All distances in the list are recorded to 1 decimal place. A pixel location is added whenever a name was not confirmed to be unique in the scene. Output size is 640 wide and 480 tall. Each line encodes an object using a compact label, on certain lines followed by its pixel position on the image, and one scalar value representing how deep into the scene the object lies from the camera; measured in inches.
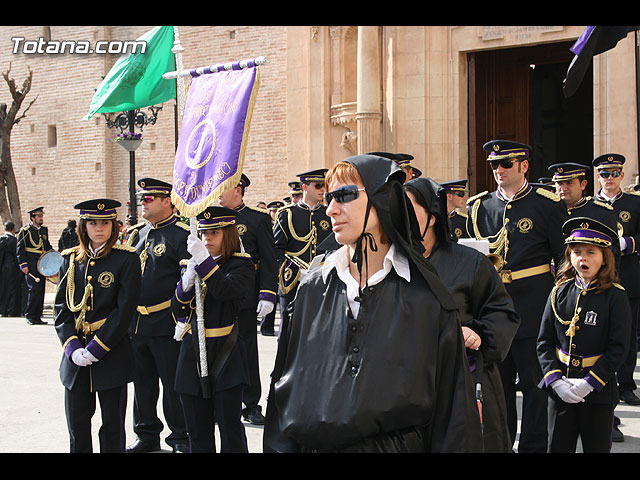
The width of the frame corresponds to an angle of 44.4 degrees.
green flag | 344.2
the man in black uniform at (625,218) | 343.3
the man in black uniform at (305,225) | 385.1
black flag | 153.5
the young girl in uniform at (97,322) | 211.0
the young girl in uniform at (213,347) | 212.5
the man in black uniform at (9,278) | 728.3
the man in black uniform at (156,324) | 257.8
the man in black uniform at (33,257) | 656.4
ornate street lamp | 602.5
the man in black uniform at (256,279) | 291.4
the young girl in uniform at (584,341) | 196.7
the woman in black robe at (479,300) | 157.0
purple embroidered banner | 203.6
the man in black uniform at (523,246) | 236.7
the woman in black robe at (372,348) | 105.7
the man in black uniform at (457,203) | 319.9
